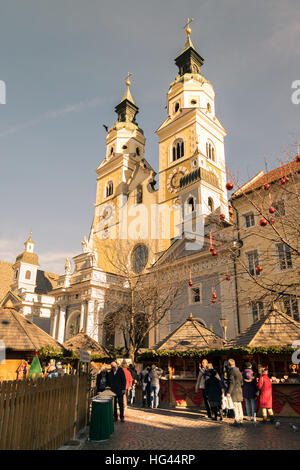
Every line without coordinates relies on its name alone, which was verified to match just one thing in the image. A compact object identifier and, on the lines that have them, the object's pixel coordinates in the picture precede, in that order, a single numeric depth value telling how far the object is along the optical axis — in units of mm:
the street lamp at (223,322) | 18953
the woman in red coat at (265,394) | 10594
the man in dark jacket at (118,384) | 10531
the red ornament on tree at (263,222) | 9280
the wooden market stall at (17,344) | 12516
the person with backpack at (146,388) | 14734
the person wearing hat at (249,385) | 10898
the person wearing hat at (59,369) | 13903
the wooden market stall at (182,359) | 14594
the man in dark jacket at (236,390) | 10113
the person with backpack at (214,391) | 10773
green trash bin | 7805
